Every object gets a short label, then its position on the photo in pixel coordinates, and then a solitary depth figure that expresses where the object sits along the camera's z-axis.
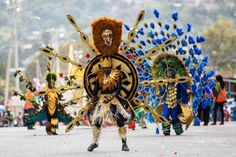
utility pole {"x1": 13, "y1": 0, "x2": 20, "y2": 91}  67.00
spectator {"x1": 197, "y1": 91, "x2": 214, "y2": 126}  32.37
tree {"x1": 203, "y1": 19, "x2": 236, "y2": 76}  119.25
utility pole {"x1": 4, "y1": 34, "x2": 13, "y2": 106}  70.12
